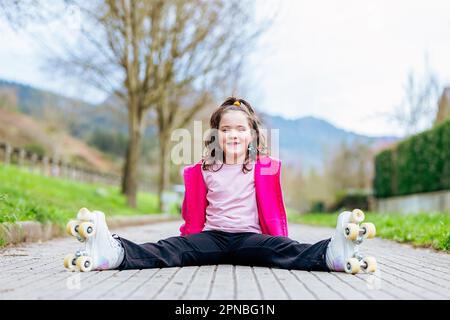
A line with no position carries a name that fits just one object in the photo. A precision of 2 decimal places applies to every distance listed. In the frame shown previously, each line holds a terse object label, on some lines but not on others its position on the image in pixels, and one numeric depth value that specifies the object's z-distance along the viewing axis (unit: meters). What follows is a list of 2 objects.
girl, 4.00
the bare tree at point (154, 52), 18.88
